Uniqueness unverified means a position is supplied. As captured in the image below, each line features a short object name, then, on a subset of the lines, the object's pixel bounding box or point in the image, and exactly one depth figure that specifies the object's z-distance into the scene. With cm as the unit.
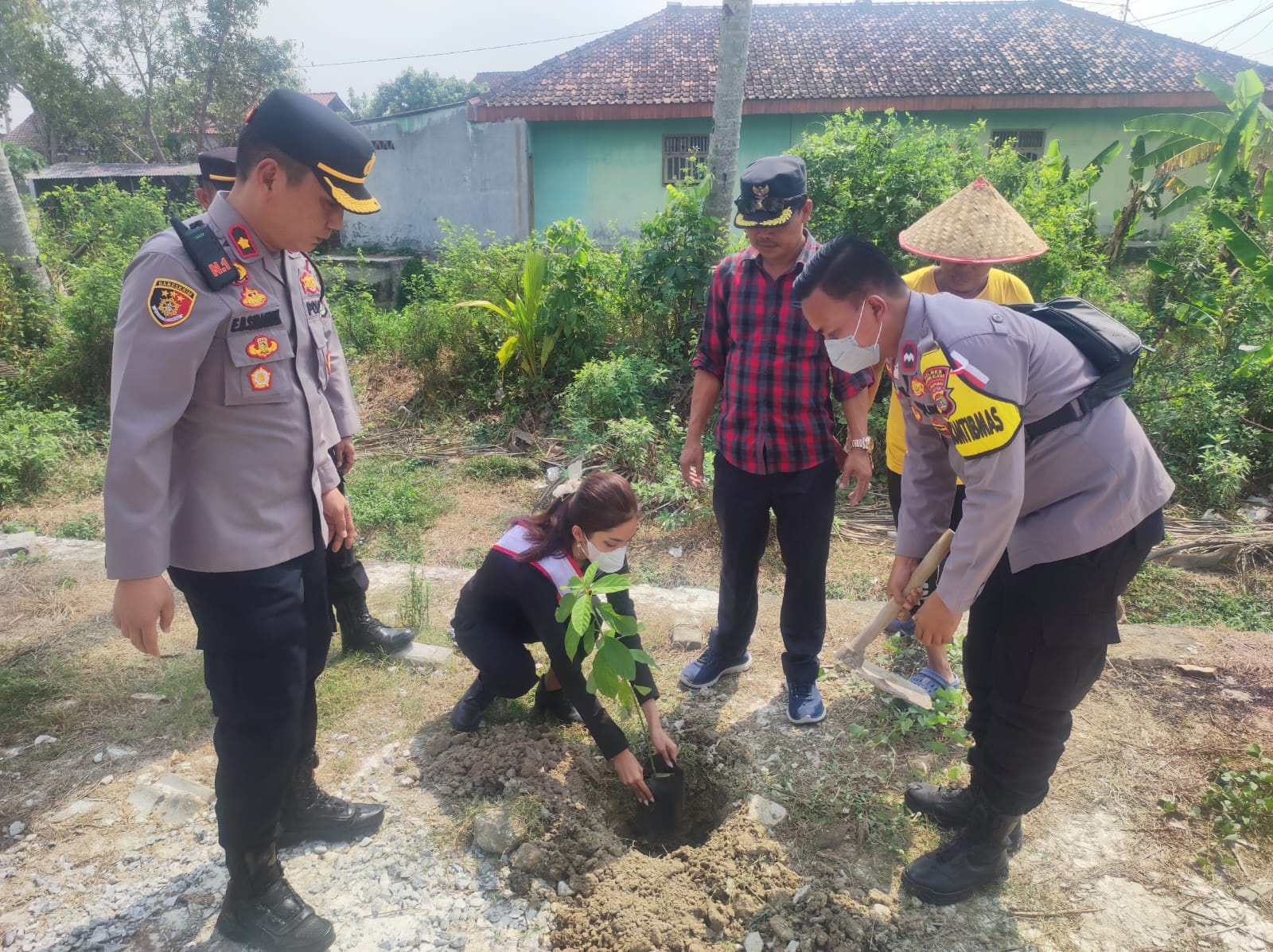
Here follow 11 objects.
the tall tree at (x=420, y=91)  3822
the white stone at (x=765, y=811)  243
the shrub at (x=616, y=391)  598
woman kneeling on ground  230
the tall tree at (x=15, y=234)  750
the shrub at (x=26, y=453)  541
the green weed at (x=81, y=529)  489
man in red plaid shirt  258
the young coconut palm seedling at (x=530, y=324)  679
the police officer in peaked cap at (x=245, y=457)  158
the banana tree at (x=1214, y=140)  725
